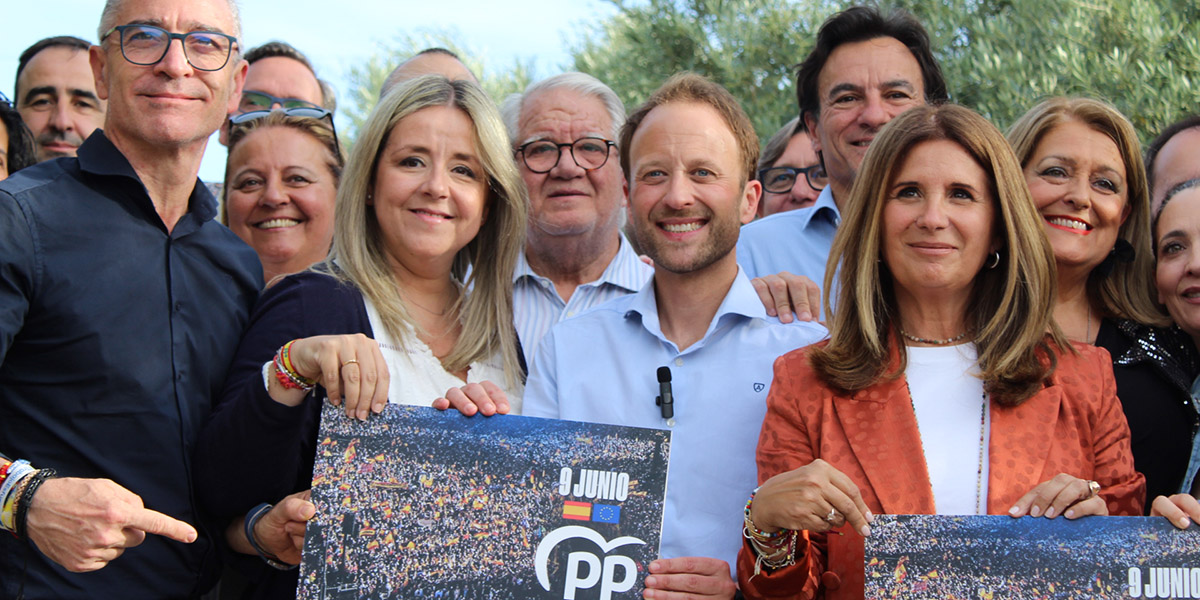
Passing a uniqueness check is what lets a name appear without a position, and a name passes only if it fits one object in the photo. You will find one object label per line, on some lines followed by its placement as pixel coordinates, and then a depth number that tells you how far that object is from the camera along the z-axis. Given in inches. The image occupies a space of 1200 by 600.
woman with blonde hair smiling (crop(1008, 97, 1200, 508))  135.3
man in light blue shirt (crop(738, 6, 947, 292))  194.4
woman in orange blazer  115.3
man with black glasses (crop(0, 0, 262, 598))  107.0
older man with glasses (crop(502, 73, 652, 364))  186.2
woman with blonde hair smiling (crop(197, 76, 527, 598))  119.1
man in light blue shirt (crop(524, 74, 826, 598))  132.6
